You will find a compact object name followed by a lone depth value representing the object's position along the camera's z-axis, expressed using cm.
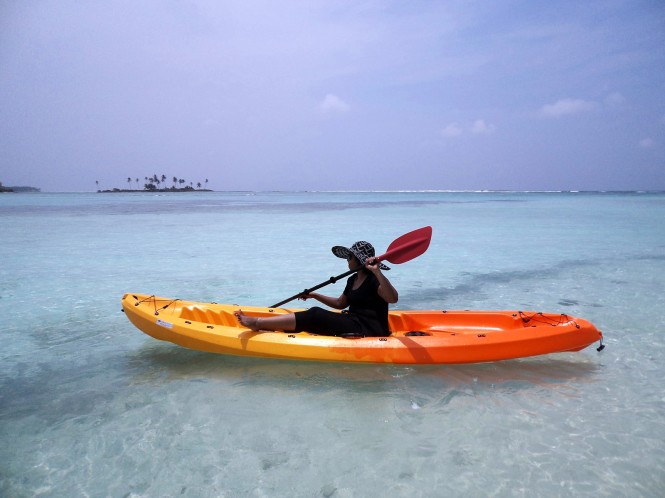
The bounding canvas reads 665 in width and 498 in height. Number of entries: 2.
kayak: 431
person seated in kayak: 448
